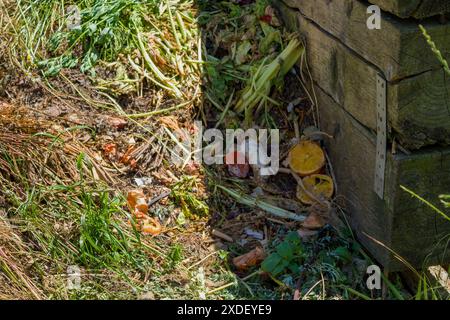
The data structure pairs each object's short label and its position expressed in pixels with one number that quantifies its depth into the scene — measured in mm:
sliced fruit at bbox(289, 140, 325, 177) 4585
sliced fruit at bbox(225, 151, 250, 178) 4727
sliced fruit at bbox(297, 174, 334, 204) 4516
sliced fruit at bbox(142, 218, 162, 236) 4363
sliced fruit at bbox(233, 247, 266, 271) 4195
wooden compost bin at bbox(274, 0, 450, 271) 3611
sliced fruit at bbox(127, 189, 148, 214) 4480
